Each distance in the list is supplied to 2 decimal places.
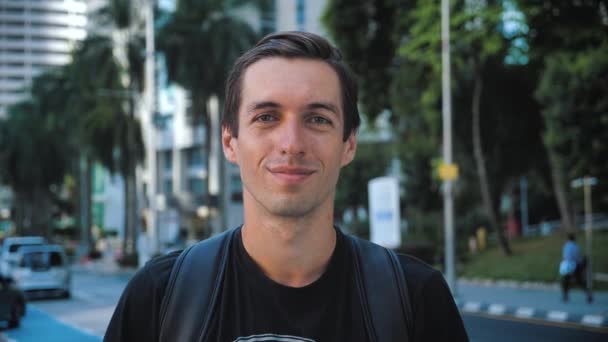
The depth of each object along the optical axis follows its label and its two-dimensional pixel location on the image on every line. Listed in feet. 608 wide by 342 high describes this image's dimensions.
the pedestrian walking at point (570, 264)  55.98
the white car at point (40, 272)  73.00
